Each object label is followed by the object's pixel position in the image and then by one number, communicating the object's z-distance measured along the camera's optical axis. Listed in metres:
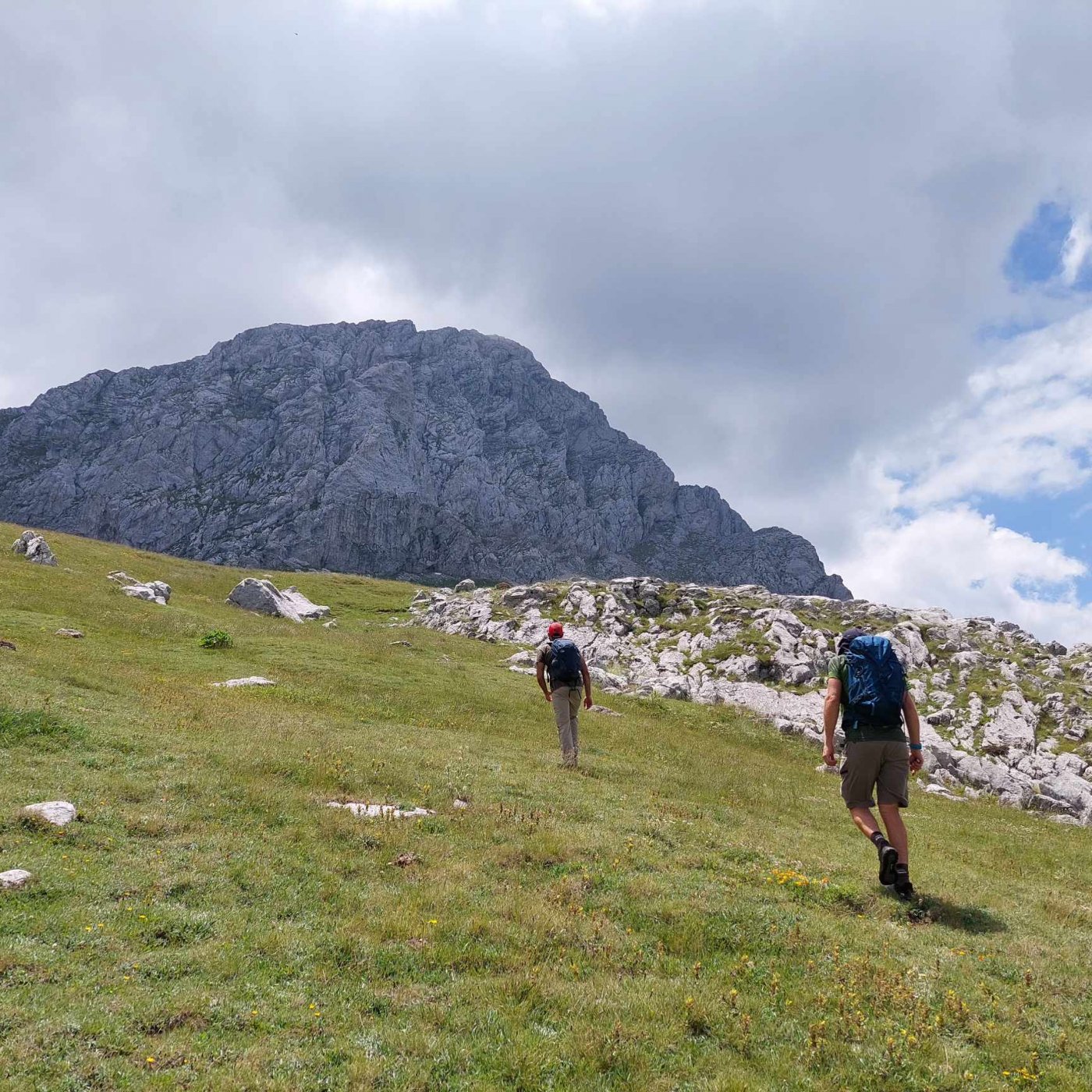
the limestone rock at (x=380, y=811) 14.09
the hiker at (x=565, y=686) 21.33
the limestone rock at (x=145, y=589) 49.27
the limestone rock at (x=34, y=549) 54.16
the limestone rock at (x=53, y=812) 11.66
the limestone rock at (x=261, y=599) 63.41
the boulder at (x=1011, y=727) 54.34
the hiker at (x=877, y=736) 11.97
